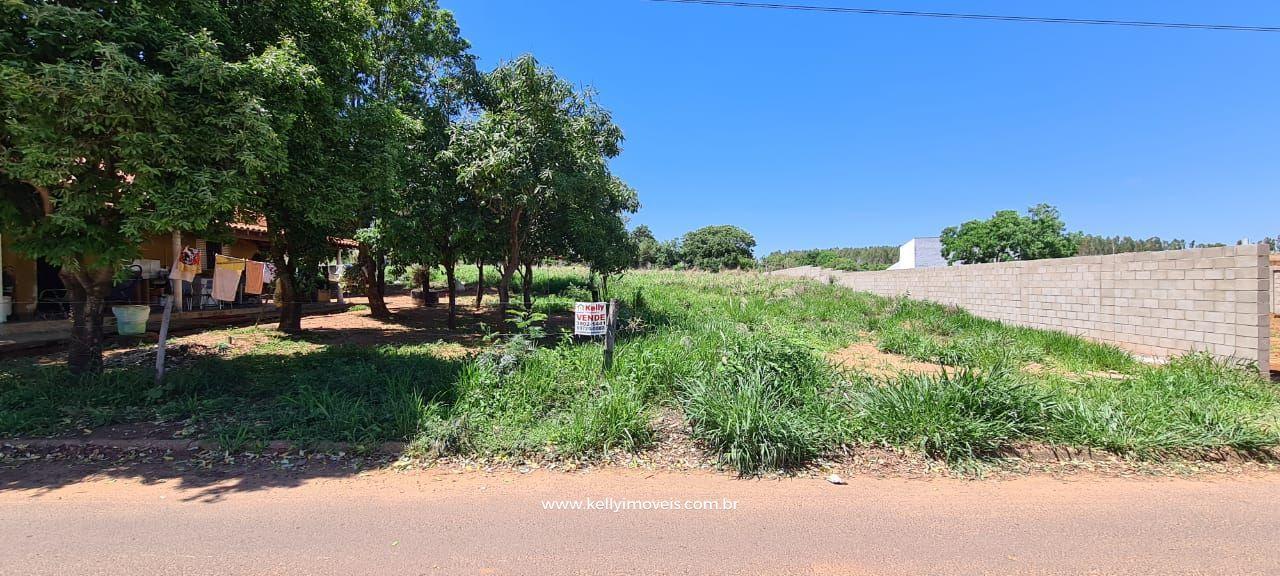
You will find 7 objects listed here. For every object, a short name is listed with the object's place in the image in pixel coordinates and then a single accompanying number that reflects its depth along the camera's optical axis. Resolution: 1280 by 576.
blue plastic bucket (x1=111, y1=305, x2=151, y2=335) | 8.36
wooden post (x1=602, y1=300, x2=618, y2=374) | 5.55
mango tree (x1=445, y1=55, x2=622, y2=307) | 8.53
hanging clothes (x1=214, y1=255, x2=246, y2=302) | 8.70
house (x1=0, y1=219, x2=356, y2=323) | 10.18
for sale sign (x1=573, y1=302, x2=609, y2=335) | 5.47
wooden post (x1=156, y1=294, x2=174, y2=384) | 5.70
